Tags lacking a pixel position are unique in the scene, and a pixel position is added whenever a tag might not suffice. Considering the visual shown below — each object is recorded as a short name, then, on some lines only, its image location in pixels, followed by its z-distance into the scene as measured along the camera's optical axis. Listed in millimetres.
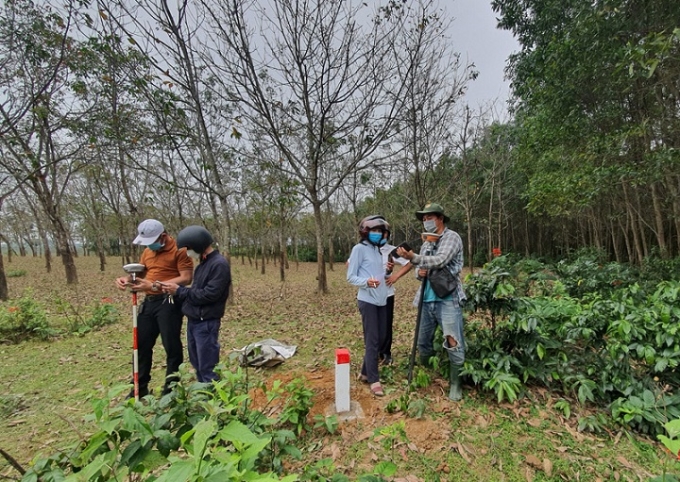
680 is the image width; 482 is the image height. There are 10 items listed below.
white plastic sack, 3959
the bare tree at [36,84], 6965
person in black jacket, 2744
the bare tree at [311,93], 6258
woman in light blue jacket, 3076
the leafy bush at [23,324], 5273
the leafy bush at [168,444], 887
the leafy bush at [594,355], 2664
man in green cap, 2920
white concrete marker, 2689
